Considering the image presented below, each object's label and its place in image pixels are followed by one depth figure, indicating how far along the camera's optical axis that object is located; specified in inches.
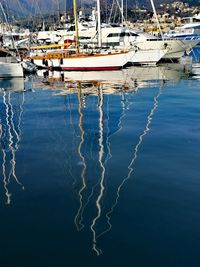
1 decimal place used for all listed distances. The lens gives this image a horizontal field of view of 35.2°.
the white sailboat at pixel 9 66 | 1179.1
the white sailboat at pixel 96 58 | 1328.8
